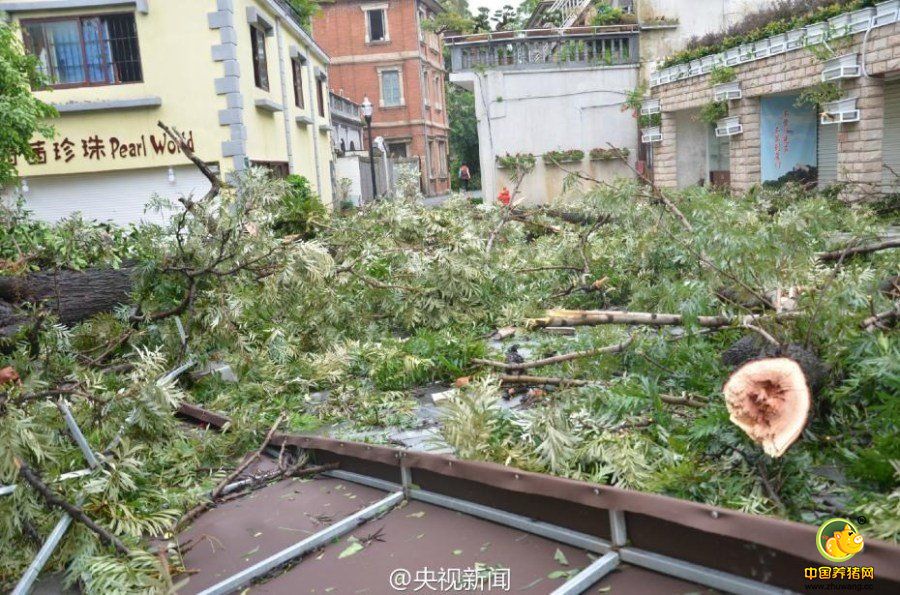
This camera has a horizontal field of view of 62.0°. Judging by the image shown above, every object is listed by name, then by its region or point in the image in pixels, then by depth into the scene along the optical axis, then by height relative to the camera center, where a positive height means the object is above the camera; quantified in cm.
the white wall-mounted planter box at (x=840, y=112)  1225 +81
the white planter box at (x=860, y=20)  1156 +218
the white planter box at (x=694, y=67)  1747 +243
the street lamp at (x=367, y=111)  2043 +229
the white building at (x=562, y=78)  1984 +276
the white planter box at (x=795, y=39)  1351 +228
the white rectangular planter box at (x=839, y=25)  1214 +221
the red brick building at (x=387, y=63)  3697 +654
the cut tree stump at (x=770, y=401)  296 -95
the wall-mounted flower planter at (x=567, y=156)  1972 +66
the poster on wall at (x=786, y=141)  1592 +50
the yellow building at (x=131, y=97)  1446 +221
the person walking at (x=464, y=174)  3206 +65
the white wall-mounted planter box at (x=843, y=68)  1209 +150
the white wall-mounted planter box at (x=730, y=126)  1627 +93
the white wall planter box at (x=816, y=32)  1266 +223
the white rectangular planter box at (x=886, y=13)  1098 +212
